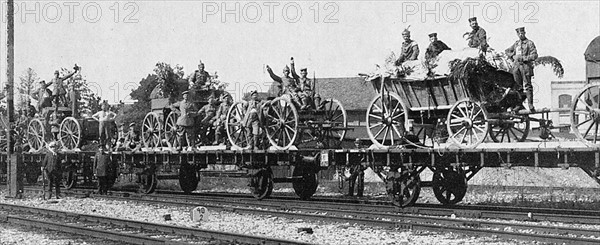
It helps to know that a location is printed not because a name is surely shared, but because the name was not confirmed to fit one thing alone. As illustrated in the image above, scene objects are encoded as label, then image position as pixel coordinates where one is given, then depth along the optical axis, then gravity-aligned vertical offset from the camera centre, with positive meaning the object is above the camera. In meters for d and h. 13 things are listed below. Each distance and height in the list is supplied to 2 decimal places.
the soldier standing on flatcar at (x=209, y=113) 22.98 +0.69
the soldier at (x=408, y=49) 17.58 +1.82
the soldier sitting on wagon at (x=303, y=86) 19.92 +1.22
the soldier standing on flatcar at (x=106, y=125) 25.06 +0.43
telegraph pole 21.81 +0.81
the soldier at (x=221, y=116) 22.34 +0.60
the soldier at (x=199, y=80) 23.75 +1.65
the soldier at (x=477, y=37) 16.08 +1.89
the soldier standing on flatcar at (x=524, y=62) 15.37 +1.34
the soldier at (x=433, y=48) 16.75 +1.77
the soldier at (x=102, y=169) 22.75 -0.77
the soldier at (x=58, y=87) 26.94 +1.69
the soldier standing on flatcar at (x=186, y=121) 22.34 +0.47
